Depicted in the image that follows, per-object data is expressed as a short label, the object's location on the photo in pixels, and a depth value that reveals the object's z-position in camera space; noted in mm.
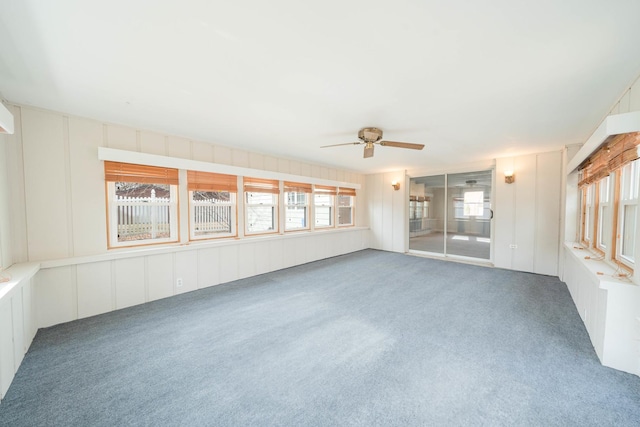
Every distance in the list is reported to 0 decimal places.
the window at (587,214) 3405
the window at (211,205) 3850
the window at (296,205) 5398
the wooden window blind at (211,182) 3791
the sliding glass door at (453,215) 7609
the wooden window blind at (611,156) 1942
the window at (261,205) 4586
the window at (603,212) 2741
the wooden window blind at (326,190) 6109
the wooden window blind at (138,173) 3045
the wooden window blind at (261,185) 4532
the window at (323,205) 6150
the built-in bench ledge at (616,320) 1933
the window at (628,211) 2184
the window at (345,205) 6911
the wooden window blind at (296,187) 5320
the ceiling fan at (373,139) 3154
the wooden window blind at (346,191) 6780
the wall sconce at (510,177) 4926
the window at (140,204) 3135
